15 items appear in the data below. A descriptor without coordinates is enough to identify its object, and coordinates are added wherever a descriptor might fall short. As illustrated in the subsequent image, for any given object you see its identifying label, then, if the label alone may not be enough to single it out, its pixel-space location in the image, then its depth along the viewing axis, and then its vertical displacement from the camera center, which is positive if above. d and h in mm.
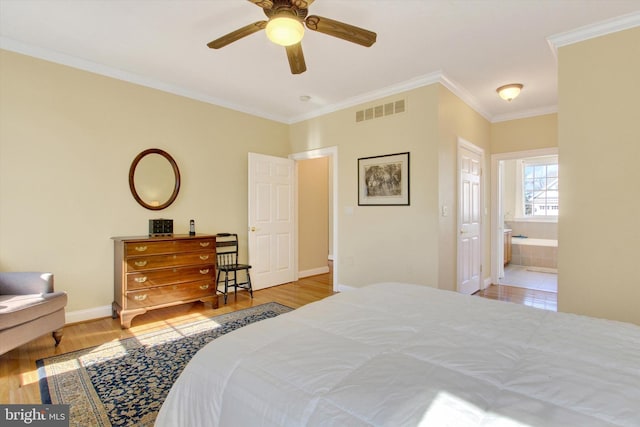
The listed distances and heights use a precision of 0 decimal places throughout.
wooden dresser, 3197 -625
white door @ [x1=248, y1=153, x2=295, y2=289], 4707 -76
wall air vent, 3934 +1382
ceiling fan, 1929 +1249
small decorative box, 3699 -134
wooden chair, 4258 -692
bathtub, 6434 -806
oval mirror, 3697 +456
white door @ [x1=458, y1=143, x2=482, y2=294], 4137 -50
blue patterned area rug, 1838 -1141
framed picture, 3927 +460
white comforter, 831 -515
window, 7176 +616
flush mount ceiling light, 3803 +1519
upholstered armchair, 2303 -722
